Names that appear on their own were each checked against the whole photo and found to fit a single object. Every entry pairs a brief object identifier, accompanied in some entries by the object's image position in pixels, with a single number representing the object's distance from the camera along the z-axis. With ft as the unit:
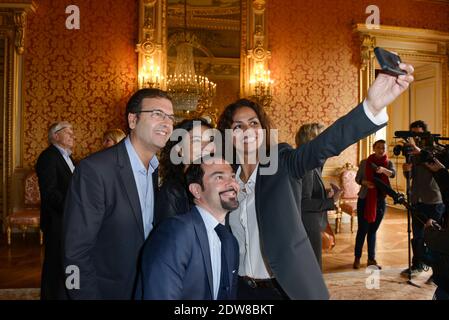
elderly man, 9.13
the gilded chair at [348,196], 20.17
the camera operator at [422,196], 12.80
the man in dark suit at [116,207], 4.92
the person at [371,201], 13.85
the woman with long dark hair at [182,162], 5.48
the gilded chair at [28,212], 17.15
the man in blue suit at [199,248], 4.10
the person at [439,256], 6.06
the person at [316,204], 8.68
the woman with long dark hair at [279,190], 3.57
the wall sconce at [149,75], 19.18
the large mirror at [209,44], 20.03
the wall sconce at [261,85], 20.22
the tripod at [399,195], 10.41
